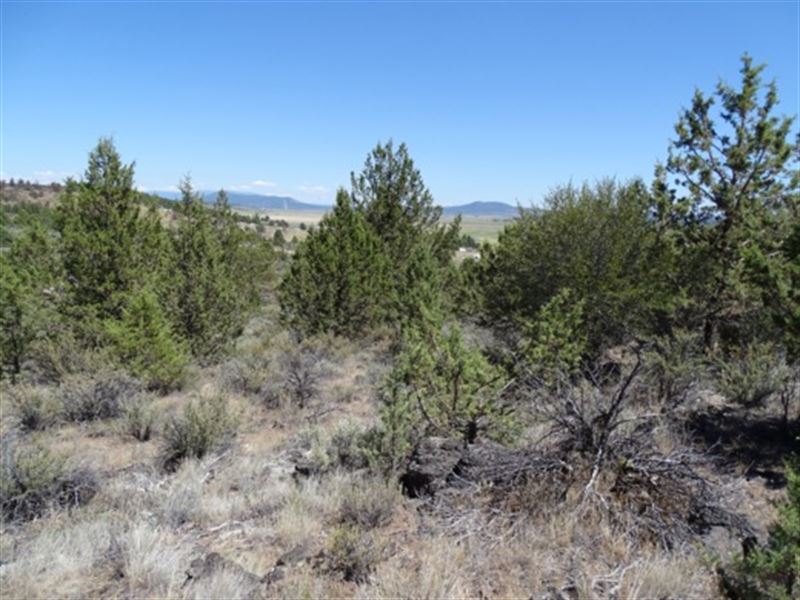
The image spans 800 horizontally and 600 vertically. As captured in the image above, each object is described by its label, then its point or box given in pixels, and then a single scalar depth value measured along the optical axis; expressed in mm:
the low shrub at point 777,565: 3396
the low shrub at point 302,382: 11156
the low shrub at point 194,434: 7922
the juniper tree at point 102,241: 15594
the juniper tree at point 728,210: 12508
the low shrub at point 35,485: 5875
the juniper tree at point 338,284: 17203
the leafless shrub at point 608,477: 4762
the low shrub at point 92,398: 10727
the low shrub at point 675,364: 10336
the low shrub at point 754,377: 9883
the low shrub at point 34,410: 10445
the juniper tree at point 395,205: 19641
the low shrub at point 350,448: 6812
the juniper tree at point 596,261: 12773
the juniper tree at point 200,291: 16250
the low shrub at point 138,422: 9367
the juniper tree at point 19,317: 14758
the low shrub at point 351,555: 4141
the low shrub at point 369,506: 5043
